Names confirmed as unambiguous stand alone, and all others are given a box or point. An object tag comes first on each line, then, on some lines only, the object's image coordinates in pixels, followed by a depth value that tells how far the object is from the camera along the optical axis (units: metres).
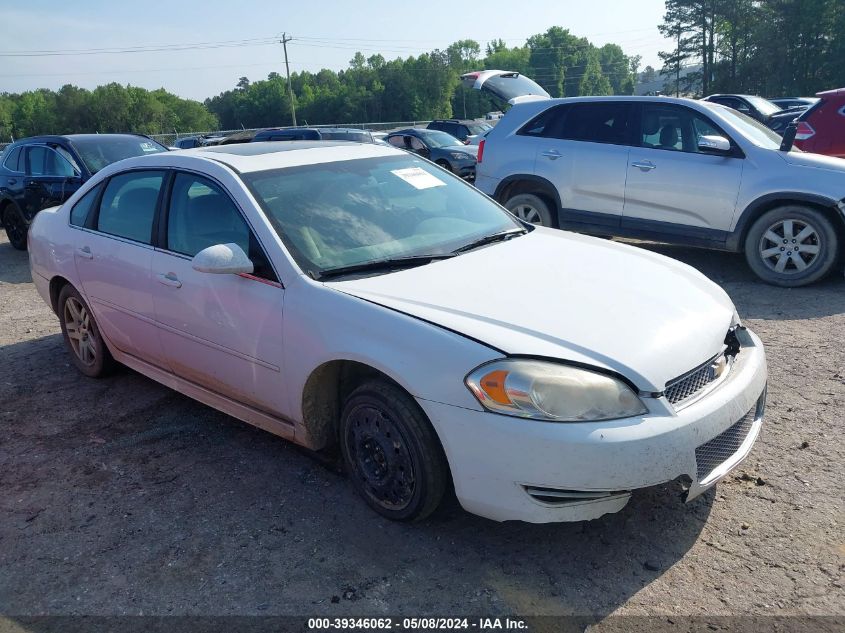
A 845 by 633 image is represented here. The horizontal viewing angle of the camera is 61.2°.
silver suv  6.58
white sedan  2.61
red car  9.04
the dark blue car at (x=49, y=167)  9.81
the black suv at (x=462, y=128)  23.78
